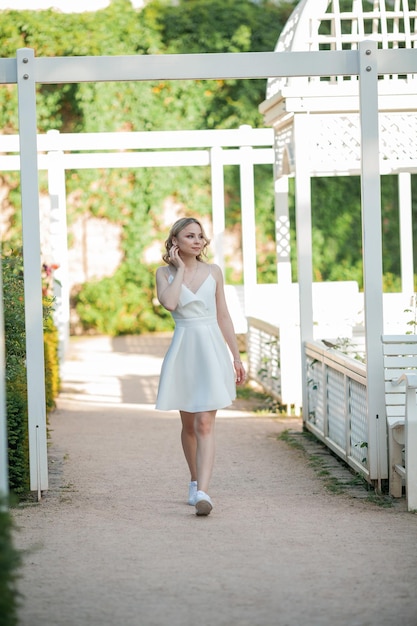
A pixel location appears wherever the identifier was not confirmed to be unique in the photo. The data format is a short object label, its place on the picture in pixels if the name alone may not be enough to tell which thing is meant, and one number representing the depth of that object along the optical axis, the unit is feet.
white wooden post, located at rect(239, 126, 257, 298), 53.14
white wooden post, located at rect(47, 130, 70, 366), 55.07
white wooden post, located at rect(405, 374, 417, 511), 25.53
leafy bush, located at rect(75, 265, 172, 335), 76.50
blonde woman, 25.34
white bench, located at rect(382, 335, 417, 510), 27.31
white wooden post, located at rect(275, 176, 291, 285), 42.67
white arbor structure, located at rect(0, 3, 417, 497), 27.04
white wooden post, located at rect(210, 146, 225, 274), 55.44
